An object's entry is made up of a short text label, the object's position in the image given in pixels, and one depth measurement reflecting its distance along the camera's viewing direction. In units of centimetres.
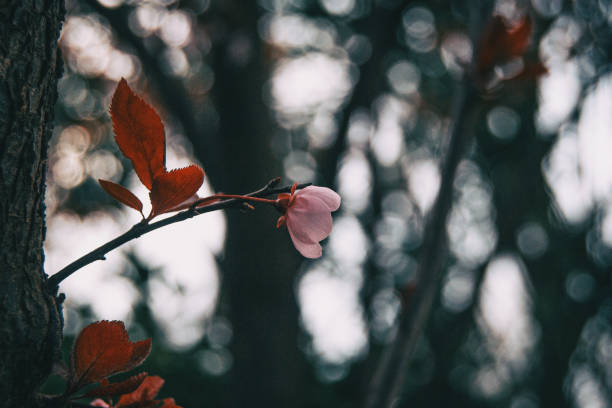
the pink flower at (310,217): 42
